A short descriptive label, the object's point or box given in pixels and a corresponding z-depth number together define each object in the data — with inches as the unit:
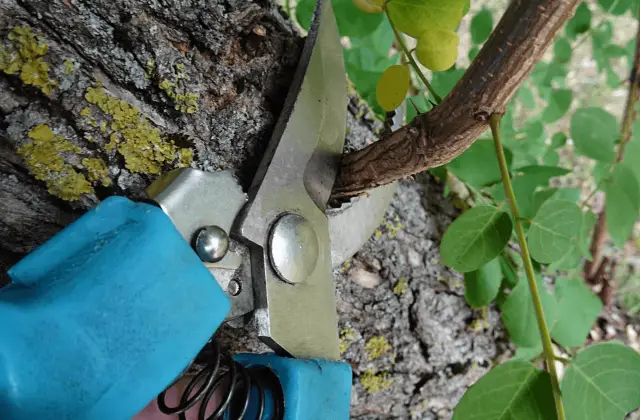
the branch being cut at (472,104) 3.9
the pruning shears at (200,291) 3.7
